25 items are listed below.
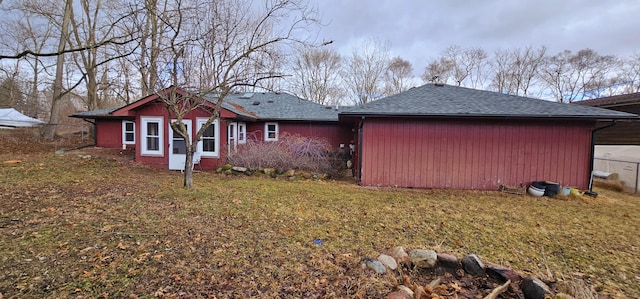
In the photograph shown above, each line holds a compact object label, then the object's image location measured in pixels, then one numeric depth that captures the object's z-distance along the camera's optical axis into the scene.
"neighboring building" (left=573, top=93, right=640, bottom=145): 10.99
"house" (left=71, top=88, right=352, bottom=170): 10.14
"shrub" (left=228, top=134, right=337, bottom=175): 9.70
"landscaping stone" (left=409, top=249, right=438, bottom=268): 3.29
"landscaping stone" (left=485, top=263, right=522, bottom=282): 3.00
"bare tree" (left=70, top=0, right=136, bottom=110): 16.41
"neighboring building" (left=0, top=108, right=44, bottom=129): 19.94
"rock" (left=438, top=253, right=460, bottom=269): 3.32
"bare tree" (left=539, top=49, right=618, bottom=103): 23.34
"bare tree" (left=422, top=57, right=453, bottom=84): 25.38
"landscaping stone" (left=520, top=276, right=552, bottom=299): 2.69
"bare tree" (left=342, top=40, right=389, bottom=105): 24.11
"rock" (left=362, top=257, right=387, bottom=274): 2.99
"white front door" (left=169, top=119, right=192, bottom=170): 9.97
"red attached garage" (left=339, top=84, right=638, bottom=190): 7.81
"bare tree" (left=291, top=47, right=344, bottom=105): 24.52
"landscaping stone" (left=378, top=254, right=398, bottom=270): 3.13
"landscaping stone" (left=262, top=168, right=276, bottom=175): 9.38
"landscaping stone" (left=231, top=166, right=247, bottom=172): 9.62
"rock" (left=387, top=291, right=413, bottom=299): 2.50
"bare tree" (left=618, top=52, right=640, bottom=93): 20.89
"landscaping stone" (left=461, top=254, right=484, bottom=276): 3.20
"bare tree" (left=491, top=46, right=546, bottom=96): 24.42
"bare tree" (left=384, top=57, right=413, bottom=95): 25.09
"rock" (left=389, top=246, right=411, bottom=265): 3.31
